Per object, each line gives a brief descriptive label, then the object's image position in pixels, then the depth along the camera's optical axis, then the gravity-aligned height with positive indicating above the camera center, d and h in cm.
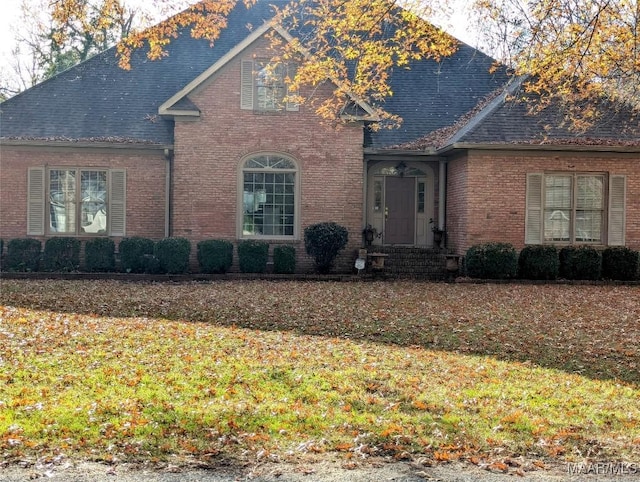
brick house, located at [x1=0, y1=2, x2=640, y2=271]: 1836 +176
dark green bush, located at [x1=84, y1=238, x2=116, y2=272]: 1819 -55
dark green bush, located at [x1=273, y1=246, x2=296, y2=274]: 1812 -60
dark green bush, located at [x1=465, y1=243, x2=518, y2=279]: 1733 -56
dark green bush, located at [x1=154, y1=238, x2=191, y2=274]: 1773 -51
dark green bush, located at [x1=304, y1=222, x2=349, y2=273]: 1814 -16
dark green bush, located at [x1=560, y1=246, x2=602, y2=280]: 1764 -59
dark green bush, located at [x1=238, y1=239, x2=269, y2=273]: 1800 -53
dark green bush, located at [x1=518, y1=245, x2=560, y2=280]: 1755 -56
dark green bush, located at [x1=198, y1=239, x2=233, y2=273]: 1794 -50
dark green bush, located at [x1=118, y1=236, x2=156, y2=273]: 1800 -51
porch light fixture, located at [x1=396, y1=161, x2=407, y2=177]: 2027 +193
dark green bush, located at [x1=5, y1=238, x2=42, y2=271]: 1817 -59
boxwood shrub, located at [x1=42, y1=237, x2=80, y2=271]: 1831 -57
